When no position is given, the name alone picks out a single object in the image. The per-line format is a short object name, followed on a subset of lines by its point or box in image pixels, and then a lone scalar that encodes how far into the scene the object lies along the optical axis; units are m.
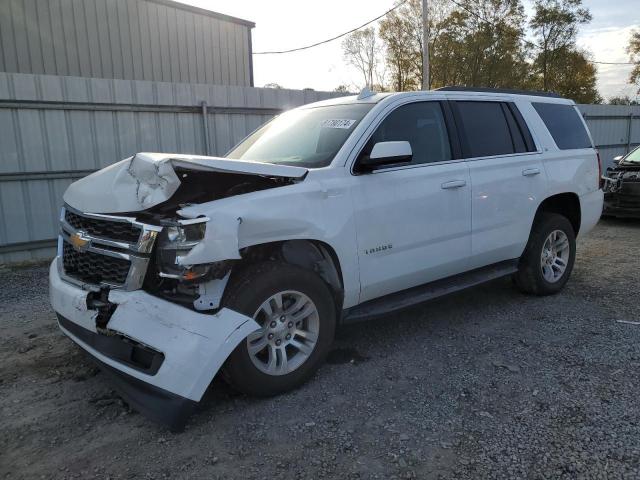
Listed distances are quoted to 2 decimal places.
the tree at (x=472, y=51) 31.16
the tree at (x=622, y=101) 42.16
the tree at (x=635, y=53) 39.12
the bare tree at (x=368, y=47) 37.34
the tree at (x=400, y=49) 33.25
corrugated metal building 11.85
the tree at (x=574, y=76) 34.06
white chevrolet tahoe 2.79
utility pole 20.98
